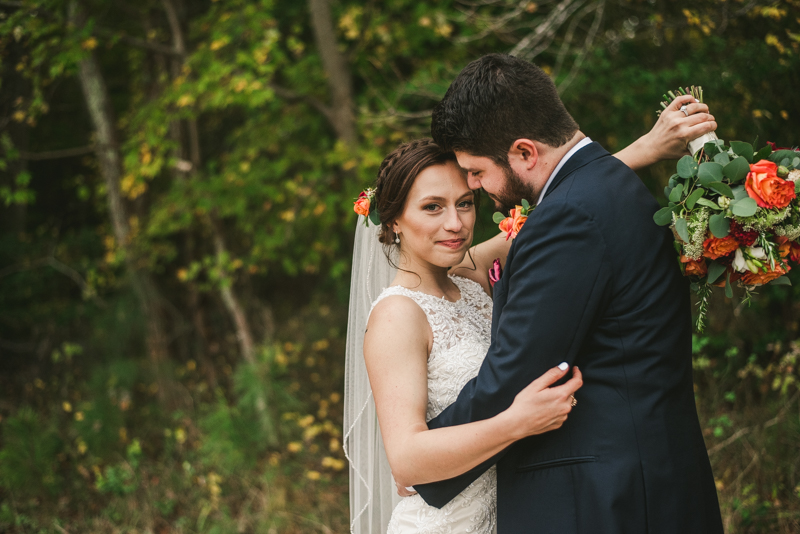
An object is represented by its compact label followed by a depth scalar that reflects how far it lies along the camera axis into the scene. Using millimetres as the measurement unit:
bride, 1863
